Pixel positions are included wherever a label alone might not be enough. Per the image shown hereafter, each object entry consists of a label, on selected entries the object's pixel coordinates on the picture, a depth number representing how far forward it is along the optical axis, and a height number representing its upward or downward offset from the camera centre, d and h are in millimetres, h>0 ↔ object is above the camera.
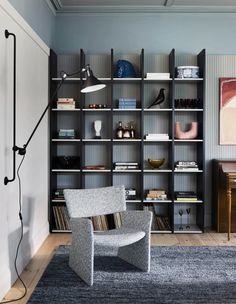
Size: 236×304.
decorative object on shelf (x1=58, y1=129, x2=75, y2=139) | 5215 +181
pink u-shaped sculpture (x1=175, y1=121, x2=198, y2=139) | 5254 +194
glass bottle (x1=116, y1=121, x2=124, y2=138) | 5246 +214
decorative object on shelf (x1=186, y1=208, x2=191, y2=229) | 5375 -886
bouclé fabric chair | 3377 -708
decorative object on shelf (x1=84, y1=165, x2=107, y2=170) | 5219 -230
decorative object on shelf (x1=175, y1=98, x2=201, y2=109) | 5246 +555
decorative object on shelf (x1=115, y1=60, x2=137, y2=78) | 5191 +978
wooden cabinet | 5096 -646
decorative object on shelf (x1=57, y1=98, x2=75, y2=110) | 5164 +547
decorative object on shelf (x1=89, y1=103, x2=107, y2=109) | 5195 +525
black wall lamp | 3229 +538
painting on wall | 5430 +547
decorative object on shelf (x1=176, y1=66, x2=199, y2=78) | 5160 +949
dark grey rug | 3059 -1069
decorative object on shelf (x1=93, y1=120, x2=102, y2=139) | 5309 +272
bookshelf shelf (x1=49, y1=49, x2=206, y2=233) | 5391 +277
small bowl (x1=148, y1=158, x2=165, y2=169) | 5262 -179
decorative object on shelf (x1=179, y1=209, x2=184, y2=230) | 5372 -838
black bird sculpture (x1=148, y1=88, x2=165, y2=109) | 5254 +629
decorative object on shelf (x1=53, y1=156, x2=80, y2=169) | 5195 -166
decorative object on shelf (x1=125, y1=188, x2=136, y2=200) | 5234 -563
